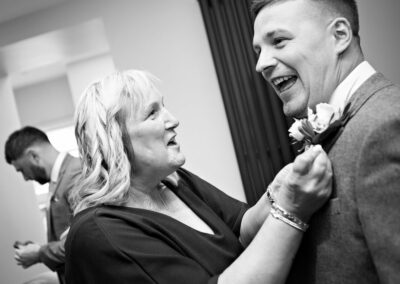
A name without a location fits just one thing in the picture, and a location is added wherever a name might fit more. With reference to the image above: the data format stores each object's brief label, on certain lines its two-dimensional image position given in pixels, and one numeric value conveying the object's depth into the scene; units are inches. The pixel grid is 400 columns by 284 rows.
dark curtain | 143.9
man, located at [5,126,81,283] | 110.0
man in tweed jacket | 40.3
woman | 48.6
